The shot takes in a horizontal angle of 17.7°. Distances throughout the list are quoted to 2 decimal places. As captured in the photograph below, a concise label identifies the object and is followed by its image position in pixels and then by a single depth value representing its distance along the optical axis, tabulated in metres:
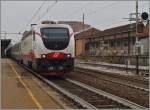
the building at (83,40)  89.56
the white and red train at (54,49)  26.05
